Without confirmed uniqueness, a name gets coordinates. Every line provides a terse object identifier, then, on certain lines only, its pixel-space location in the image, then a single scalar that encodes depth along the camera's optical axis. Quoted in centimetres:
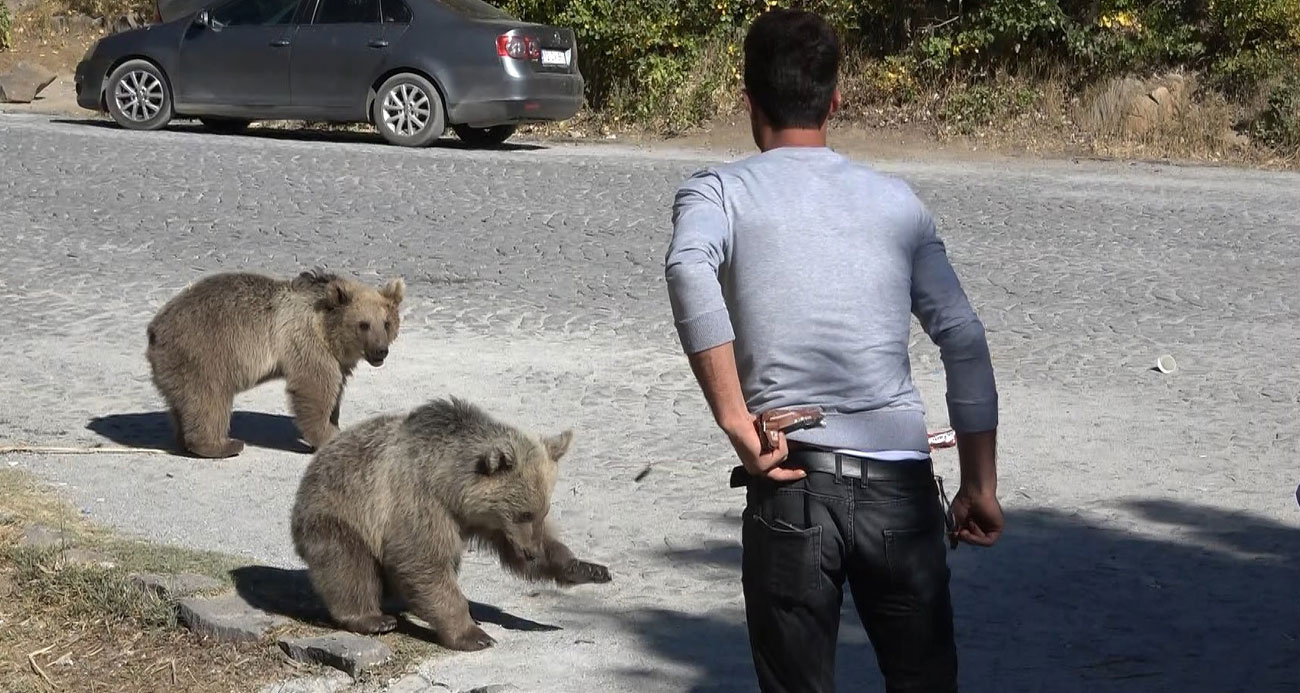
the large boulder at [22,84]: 2569
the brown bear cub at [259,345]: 777
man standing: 340
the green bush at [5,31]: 2927
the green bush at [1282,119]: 2019
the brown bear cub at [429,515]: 517
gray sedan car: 1895
